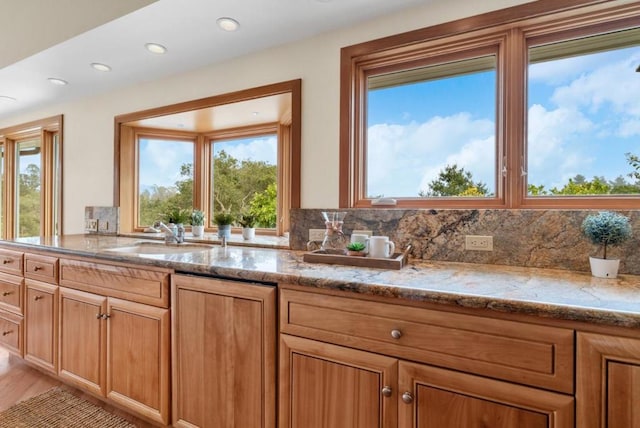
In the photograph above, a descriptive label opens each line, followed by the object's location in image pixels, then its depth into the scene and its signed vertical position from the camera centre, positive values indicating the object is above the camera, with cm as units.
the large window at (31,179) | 335 +37
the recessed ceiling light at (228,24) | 176 +104
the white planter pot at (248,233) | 231 -14
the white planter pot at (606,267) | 121 -20
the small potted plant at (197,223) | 256 -8
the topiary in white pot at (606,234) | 120 -7
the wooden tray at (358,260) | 137 -20
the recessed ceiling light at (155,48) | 203 +104
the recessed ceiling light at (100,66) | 231 +105
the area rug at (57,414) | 172 -111
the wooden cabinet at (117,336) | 156 -64
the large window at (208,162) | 246 +44
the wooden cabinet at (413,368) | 88 -48
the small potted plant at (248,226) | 231 -9
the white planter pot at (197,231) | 255 -14
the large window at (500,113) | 141 +50
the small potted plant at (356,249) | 152 -16
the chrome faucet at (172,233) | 235 -14
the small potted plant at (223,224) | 223 -8
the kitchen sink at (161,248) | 218 -24
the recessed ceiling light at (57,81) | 258 +106
